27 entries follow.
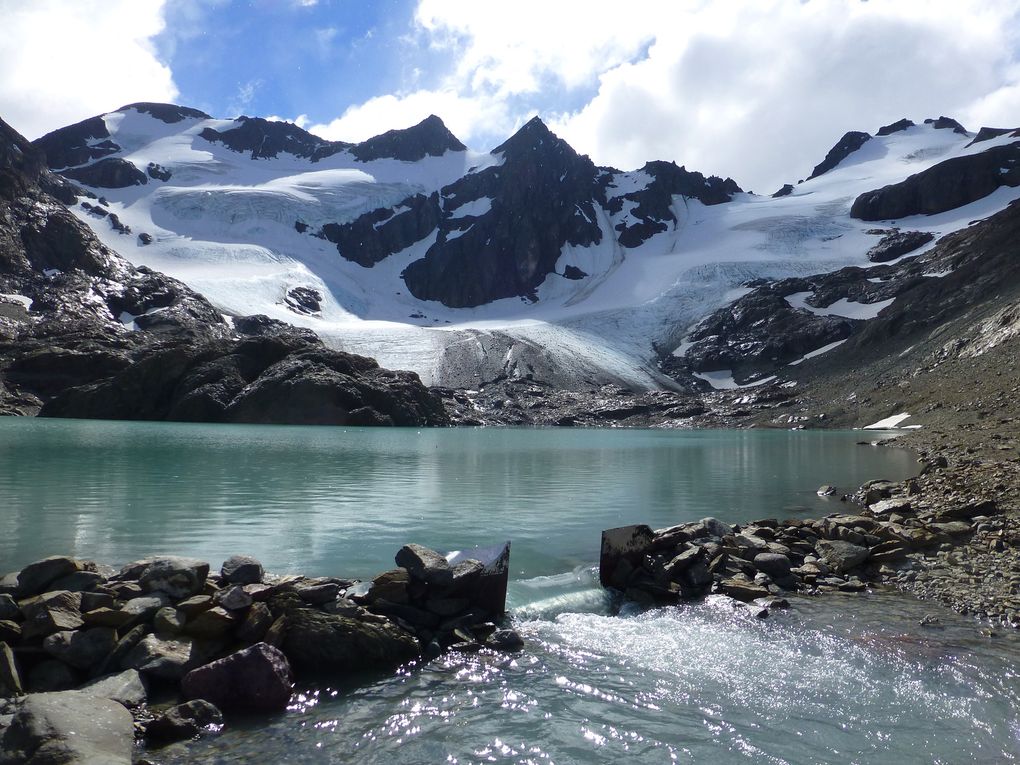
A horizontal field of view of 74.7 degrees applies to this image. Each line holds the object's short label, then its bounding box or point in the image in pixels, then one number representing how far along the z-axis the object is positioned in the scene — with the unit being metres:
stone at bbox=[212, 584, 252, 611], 8.32
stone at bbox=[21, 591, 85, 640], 7.62
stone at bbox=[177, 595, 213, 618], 8.20
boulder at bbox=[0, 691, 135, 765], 5.36
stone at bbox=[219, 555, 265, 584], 9.18
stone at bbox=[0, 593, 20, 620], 7.75
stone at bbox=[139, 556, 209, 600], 8.73
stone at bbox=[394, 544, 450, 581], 9.74
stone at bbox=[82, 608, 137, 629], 7.97
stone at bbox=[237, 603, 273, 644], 8.17
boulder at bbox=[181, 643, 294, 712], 7.04
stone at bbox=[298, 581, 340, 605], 8.88
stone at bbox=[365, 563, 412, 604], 9.50
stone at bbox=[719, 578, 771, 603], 11.05
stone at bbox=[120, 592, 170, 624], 8.11
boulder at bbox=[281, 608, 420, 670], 8.13
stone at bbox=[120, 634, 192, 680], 7.36
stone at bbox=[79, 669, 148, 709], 6.75
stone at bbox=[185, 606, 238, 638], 8.04
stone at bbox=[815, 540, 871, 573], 12.53
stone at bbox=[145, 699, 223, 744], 6.32
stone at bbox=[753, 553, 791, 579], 12.14
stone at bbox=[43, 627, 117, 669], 7.42
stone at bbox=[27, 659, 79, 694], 7.09
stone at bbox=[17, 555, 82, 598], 8.66
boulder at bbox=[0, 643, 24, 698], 6.77
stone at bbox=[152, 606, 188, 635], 7.91
